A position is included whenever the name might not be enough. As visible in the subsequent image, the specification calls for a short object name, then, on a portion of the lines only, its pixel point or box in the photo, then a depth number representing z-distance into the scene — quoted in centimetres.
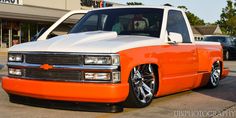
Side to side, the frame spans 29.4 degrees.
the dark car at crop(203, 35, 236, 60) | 2416
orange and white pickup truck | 597
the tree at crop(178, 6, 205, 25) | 8769
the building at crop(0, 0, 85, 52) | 3062
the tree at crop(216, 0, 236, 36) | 7588
